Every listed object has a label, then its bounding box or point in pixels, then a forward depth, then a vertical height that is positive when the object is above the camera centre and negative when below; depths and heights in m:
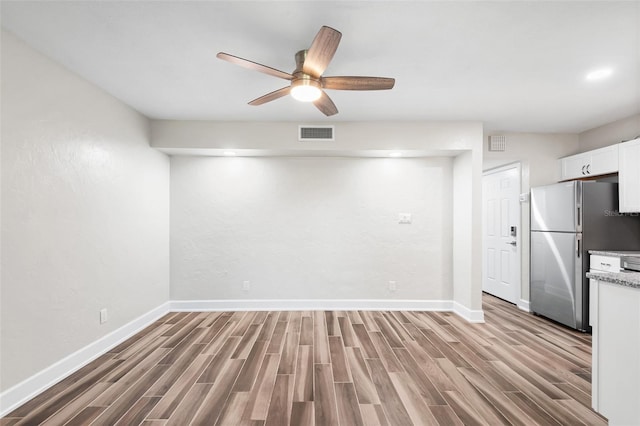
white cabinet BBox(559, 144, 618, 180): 3.24 +0.68
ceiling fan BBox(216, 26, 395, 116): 1.70 +0.97
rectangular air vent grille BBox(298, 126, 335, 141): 3.57 +1.06
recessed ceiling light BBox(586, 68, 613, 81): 2.31 +1.21
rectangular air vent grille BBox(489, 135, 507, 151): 3.98 +1.06
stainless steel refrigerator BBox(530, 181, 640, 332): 3.16 -0.22
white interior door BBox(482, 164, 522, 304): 4.18 -0.26
